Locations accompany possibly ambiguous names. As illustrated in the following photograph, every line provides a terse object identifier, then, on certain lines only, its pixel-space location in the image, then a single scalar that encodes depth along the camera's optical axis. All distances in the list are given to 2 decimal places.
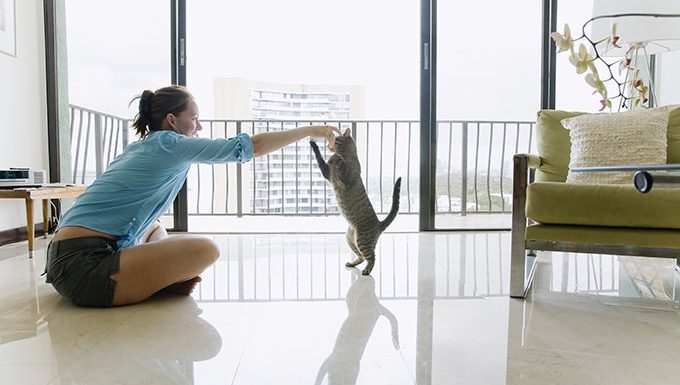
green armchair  1.70
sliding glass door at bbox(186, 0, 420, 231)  4.52
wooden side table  2.64
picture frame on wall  3.03
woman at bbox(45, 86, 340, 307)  1.61
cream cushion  2.20
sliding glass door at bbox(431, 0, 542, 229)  3.66
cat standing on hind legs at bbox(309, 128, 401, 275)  2.16
